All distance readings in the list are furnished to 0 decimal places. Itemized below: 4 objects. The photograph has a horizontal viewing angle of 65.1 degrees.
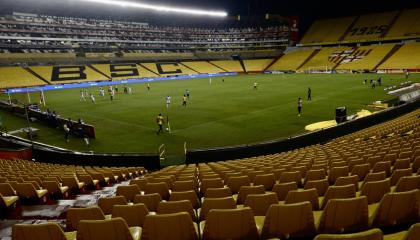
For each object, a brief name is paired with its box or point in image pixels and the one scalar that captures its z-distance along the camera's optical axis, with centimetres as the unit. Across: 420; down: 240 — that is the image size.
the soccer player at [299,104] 2724
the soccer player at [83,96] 4321
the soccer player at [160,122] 2409
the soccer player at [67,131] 2332
